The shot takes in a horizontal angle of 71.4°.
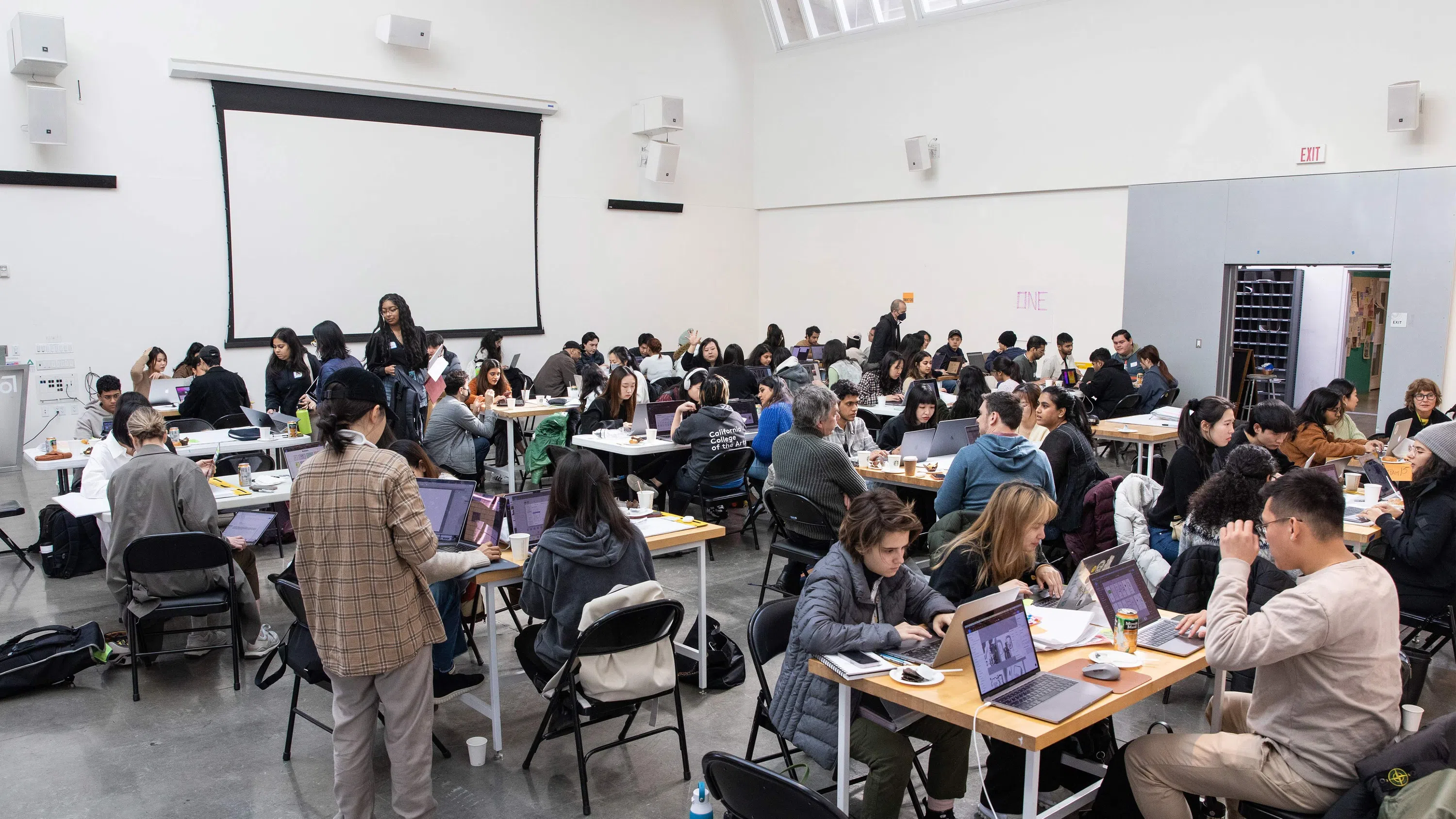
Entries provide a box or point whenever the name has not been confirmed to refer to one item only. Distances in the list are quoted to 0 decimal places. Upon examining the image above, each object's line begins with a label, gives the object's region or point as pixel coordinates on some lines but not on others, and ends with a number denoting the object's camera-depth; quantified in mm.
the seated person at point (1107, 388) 10008
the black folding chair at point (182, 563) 4594
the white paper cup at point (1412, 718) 2832
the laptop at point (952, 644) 3104
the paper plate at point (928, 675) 3072
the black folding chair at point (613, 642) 3660
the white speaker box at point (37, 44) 9508
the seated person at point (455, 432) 7438
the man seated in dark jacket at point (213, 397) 8203
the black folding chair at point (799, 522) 5566
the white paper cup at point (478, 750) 4117
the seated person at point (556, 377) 11156
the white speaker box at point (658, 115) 14258
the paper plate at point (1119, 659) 3246
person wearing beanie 4328
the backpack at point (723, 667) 4883
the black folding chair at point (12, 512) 6668
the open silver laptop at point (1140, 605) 3406
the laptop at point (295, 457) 5355
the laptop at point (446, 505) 4586
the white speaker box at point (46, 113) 9781
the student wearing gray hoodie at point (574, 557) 3861
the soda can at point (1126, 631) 3393
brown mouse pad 3051
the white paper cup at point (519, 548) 4277
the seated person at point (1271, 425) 5234
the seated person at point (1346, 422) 6684
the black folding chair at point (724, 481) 7047
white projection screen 11438
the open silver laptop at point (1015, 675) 2893
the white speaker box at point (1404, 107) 9680
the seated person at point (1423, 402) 6879
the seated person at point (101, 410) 7215
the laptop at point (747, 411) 8477
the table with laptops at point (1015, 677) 2848
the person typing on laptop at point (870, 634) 3225
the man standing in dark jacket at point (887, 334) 13141
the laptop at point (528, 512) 4527
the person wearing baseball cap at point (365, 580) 3207
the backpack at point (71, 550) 6676
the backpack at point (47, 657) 4793
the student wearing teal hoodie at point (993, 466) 5098
